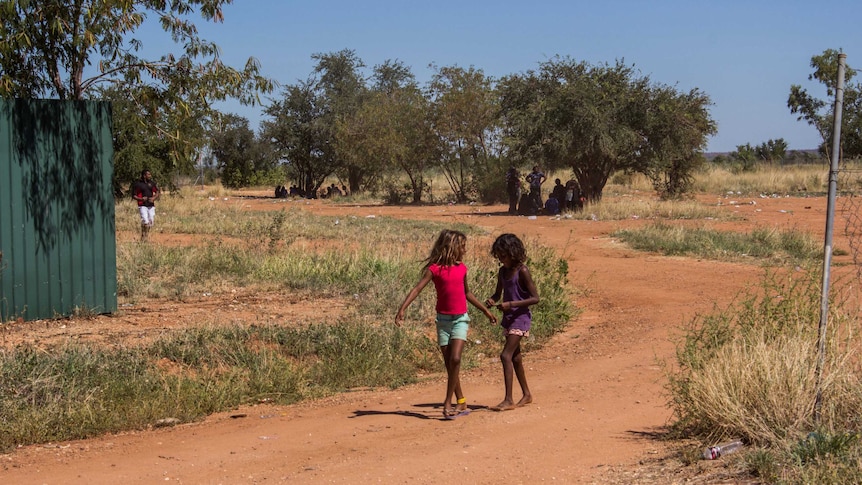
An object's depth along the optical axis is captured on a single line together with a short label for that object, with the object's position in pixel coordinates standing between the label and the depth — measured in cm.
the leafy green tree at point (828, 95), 2980
